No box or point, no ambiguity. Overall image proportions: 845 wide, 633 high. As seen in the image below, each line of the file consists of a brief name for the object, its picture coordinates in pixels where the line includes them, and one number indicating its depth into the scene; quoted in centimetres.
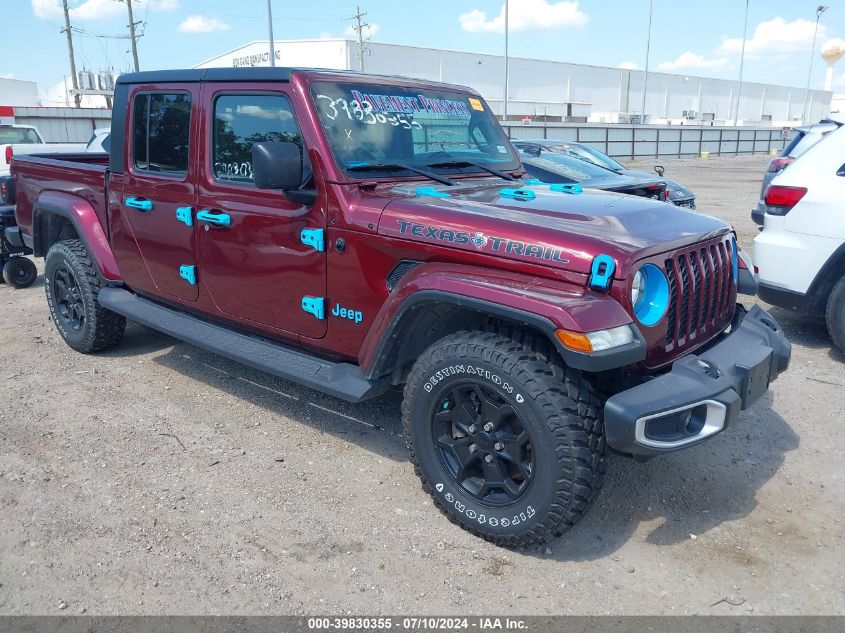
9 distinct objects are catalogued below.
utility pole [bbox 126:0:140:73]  4423
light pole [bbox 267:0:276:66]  2631
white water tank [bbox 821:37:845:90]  7038
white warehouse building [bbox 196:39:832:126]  5856
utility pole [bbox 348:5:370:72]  5084
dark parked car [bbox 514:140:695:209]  918
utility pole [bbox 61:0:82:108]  4412
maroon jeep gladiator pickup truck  275
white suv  498
